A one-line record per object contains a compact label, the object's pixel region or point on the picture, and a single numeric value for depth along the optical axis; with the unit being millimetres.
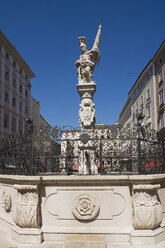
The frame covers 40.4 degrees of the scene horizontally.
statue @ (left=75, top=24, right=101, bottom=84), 8445
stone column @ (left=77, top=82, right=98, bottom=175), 7043
